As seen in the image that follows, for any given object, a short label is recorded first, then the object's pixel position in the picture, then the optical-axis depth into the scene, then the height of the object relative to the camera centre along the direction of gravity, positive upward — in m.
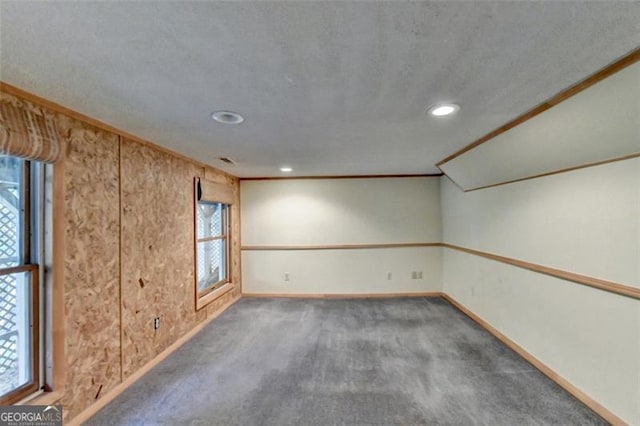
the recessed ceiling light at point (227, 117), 1.82 +0.73
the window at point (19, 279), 1.59 -0.34
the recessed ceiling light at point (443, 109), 1.74 +0.72
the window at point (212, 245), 3.86 -0.39
